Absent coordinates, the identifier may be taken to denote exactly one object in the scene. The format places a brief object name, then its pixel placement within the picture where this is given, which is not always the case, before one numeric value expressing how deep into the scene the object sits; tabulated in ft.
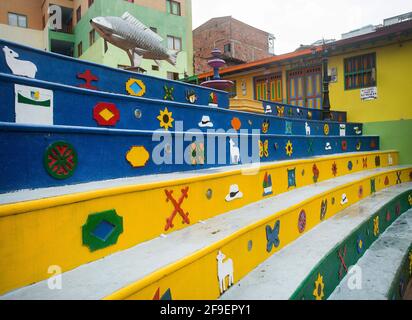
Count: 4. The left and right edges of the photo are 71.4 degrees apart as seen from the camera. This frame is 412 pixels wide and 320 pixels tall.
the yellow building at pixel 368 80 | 24.68
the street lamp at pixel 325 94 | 23.21
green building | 52.70
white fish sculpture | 12.65
